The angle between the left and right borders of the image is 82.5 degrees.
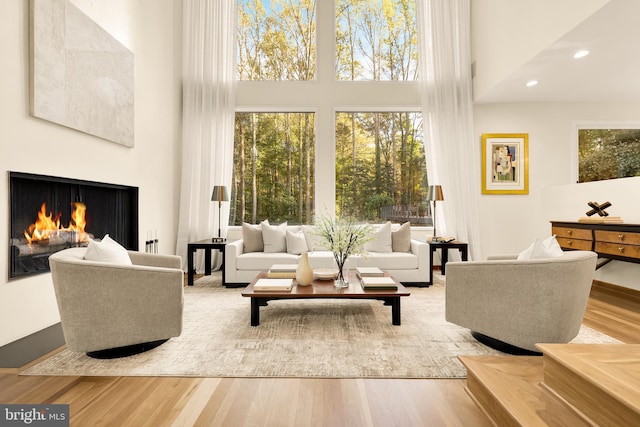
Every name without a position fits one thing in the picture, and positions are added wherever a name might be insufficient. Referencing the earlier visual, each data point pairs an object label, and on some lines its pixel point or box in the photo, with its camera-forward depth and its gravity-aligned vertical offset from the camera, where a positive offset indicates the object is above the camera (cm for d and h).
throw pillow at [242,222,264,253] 470 -37
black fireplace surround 263 +0
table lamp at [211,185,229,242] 505 +23
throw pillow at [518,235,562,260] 245 -28
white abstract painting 277 +122
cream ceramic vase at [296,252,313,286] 318 -55
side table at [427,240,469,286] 465 -47
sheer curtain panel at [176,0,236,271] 548 +145
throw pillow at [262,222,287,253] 466 -37
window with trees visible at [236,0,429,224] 580 +134
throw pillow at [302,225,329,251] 488 -39
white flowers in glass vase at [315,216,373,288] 317 -26
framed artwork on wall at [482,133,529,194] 562 +74
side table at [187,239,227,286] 452 -46
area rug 217 -94
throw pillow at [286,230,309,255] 466 -43
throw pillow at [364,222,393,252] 471 -41
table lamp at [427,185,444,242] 502 +23
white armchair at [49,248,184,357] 218 -57
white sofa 439 -62
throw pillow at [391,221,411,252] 474 -37
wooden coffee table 289 -67
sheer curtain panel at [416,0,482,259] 548 +137
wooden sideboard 343 -30
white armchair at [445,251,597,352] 224 -55
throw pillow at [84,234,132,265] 241 -29
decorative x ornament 393 +2
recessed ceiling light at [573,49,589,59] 372 +162
